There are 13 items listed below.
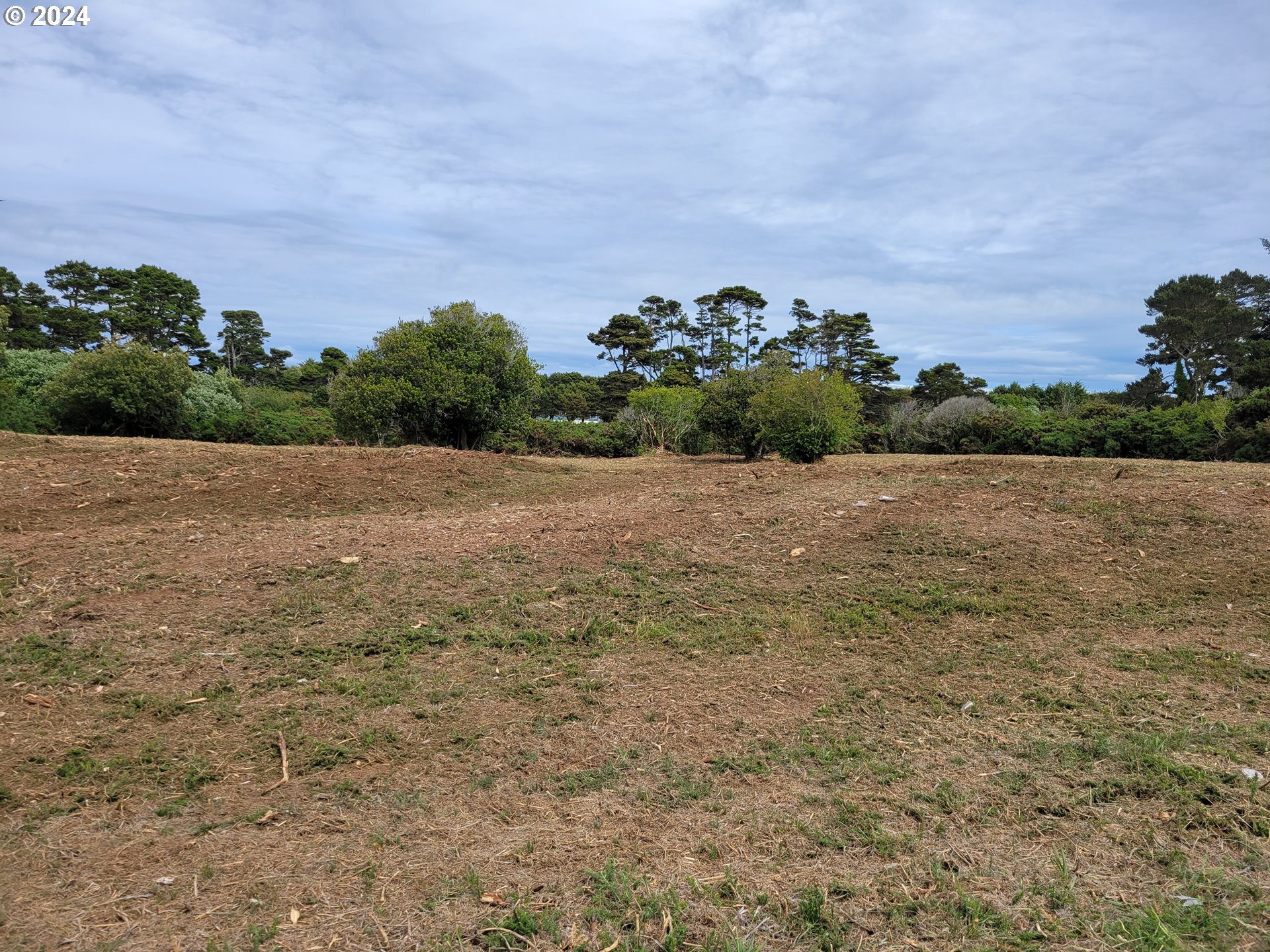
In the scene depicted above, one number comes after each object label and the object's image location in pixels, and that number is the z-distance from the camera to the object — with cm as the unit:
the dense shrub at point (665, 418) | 2342
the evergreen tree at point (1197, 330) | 3297
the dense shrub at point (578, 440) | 2352
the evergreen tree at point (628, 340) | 4334
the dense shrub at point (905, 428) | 2547
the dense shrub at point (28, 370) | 1920
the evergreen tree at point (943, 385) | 3966
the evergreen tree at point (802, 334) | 4456
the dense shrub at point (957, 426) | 2308
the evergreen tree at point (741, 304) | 4488
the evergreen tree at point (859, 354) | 4266
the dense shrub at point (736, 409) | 1878
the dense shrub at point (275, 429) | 1966
